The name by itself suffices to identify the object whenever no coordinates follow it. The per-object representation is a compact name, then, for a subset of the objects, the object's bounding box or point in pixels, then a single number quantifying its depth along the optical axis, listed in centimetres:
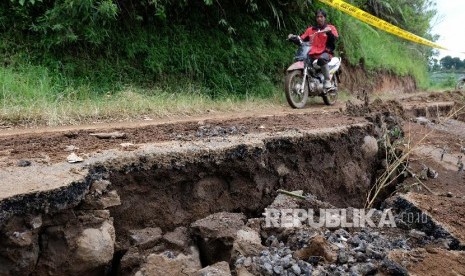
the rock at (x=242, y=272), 214
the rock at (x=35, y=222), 208
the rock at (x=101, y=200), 232
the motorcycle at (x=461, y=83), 1373
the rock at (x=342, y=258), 223
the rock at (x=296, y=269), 213
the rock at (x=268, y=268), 214
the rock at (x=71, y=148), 289
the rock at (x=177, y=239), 252
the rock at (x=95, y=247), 224
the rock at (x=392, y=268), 213
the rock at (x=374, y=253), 228
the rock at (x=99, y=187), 238
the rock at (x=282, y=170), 356
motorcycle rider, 739
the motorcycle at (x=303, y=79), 704
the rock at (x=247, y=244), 233
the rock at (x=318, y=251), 223
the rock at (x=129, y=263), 237
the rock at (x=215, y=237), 253
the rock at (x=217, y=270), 209
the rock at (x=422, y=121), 629
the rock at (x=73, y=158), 256
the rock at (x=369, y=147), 451
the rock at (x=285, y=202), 293
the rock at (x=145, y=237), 250
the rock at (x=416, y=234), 266
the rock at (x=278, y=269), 213
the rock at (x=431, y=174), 426
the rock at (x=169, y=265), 230
